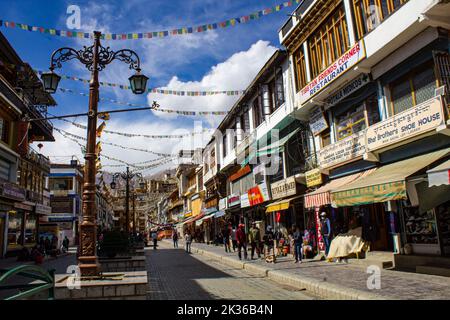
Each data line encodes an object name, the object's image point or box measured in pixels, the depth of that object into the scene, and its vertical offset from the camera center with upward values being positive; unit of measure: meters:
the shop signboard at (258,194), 23.03 +2.03
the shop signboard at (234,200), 29.36 +2.17
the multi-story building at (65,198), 45.38 +4.47
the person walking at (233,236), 22.90 -0.55
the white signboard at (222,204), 33.62 +2.17
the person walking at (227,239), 24.95 -0.78
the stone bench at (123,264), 12.66 -1.09
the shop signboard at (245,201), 26.80 +1.85
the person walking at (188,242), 28.32 -0.97
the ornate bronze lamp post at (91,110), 8.22 +2.97
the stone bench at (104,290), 6.64 -1.02
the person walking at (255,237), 17.86 -0.52
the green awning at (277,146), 19.73 +4.37
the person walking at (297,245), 15.10 -0.85
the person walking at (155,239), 33.72 -0.75
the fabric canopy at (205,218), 37.31 +1.07
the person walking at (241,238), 18.52 -0.56
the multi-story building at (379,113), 10.19 +3.83
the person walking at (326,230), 14.75 -0.28
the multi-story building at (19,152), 23.48 +5.79
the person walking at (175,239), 35.93 -0.89
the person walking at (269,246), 15.93 -0.95
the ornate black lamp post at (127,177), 26.81 +4.18
